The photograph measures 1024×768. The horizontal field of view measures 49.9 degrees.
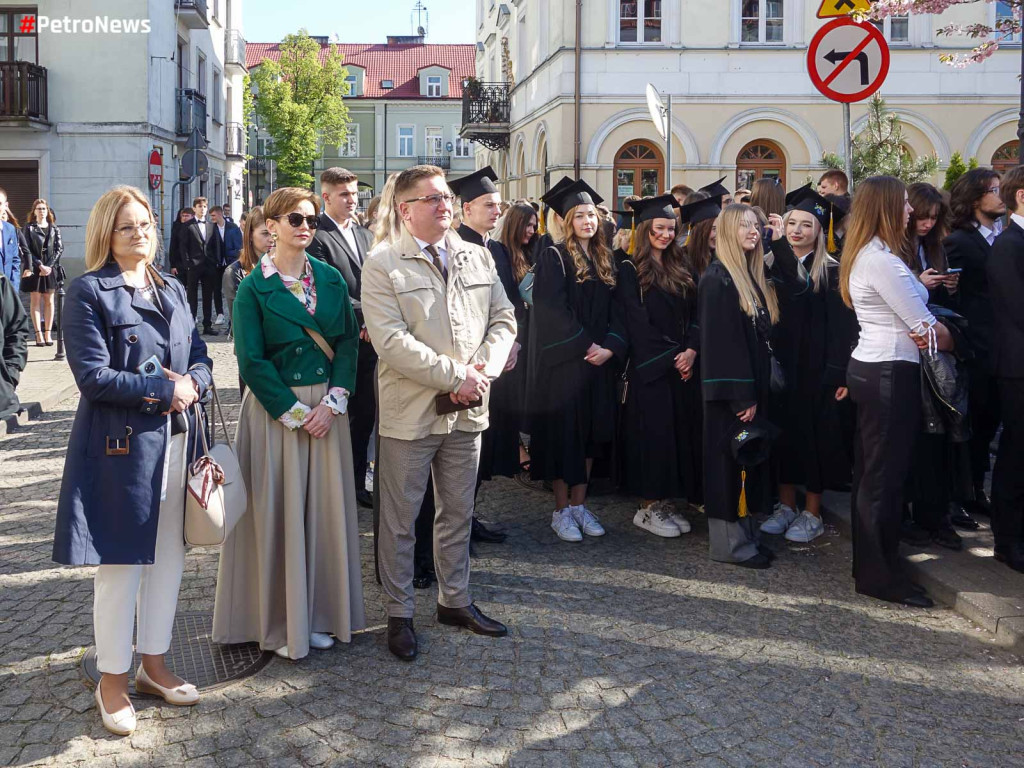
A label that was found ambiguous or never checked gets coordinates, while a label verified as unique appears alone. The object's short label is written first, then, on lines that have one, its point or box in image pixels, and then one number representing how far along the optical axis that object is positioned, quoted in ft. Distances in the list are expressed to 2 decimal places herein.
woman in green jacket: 15.76
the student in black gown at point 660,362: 22.94
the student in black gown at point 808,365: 22.30
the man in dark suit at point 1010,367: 19.19
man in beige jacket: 15.97
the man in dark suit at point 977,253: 21.89
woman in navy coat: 13.28
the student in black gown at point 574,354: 22.47
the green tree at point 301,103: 178.50
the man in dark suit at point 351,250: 22.85
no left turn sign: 25.30
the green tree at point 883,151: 55.88
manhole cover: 15.21
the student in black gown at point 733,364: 20.51
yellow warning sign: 25.14
